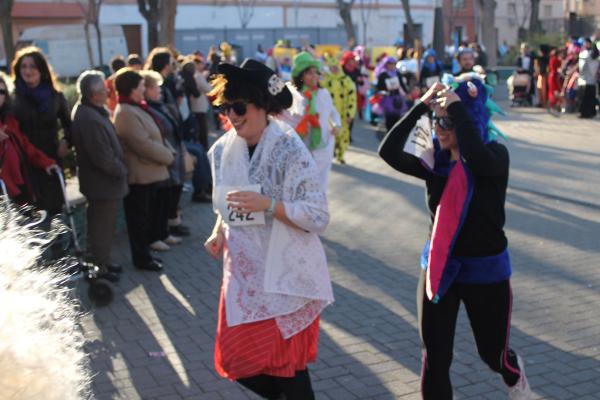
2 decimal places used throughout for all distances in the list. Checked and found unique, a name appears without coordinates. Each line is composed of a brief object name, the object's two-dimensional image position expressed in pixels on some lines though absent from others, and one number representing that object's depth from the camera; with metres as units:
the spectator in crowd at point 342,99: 13.19
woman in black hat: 3.79
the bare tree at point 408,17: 45.97
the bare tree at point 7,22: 16.45
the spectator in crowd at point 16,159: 6.69
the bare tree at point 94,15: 27.17
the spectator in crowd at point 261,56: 32.14
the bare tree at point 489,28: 35.59
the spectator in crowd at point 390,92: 16.52
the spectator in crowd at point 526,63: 23.33
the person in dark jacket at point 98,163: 7.13
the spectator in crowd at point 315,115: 9.02
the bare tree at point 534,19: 43.65
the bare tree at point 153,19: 21.80
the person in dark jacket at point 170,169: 8.36
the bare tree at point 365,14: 57.47
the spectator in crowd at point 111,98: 9.49
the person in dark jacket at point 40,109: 7.08
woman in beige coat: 7.80
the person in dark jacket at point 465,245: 3.97
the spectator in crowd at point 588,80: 19.23
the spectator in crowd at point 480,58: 24.49
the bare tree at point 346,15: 46.00
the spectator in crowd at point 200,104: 13.62
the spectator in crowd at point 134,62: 11.57
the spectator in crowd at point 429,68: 20.97
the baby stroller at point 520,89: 22.83
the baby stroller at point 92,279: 6.72
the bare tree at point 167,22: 21.03
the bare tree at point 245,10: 54.16
